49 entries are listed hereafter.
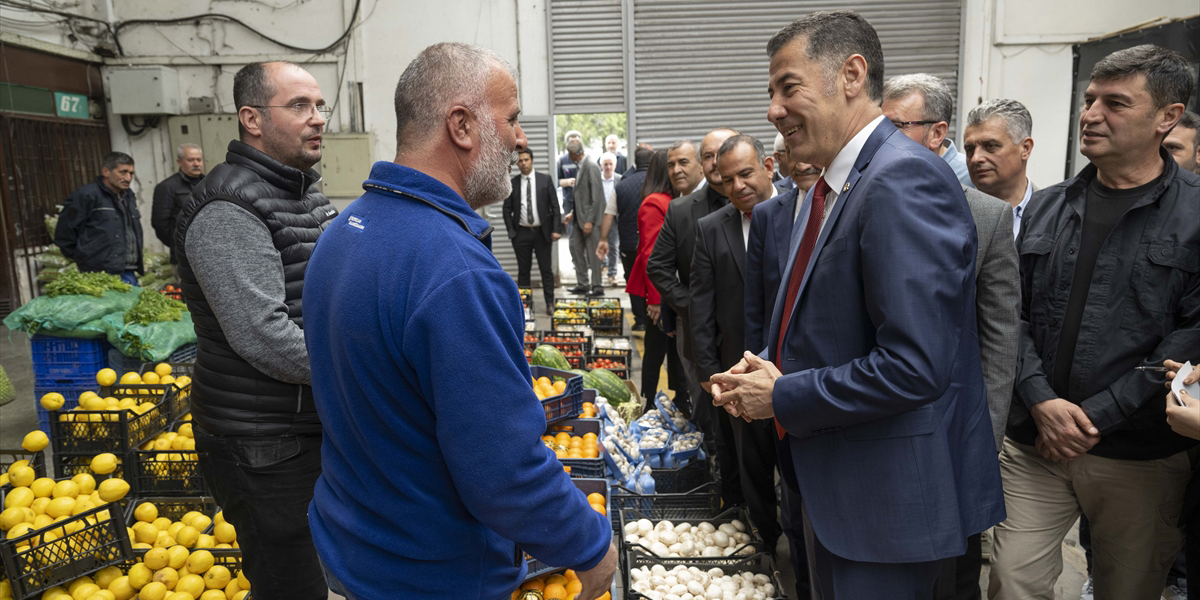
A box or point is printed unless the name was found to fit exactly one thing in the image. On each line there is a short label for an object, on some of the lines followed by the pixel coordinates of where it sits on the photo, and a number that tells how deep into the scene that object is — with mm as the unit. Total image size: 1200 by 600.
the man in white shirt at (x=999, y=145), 2963
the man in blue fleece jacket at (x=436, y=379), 1312
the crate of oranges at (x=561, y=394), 3714
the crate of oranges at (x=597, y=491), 2975
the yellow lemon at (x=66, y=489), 2891
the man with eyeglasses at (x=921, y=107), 2830
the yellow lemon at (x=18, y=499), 2811
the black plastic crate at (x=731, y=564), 3027
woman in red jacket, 5562
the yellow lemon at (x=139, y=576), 2670
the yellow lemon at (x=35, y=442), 3098
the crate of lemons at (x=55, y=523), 2504
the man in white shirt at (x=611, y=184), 11922
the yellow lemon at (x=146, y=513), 3002
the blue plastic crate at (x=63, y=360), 5258
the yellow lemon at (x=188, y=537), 2875
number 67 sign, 9938
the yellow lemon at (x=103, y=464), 3104
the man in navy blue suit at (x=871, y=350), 1606
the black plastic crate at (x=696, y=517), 3490
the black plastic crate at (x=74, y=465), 3291
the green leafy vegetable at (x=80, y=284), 5312
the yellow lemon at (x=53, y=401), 3240
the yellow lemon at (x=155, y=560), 2727
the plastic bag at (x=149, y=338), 4965
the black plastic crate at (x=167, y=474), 3232
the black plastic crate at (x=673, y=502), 3703
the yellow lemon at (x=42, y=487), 2902
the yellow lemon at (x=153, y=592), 2602
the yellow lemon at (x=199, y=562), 2729
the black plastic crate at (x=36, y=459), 3078
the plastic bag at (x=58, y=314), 5098
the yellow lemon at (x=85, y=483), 2971
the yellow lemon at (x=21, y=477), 2916
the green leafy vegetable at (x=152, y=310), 5121
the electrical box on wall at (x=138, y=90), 10812
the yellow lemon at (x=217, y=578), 2715
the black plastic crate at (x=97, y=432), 3252
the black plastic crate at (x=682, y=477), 4199
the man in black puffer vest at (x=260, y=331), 2145
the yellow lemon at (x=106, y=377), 3863
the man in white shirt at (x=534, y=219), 9508
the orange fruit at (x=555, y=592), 2541
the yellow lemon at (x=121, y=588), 2641
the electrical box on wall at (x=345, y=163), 11320
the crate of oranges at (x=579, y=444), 3422
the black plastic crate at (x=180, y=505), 3104
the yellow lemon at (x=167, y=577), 2682
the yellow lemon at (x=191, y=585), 2664
